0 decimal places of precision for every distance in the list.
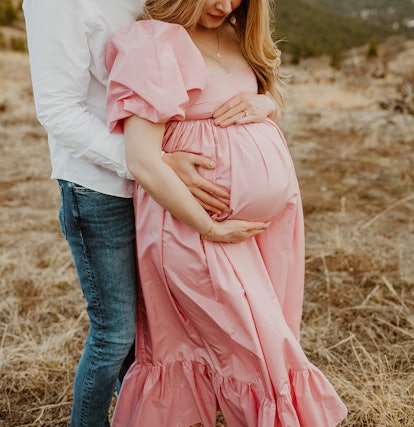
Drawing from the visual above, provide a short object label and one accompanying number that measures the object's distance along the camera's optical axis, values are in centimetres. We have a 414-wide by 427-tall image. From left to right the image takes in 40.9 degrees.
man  144
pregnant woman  149
